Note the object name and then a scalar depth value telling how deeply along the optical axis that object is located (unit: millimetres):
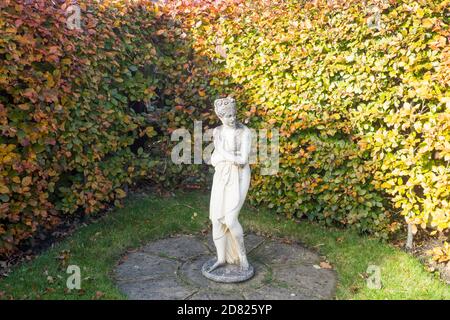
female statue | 4223
